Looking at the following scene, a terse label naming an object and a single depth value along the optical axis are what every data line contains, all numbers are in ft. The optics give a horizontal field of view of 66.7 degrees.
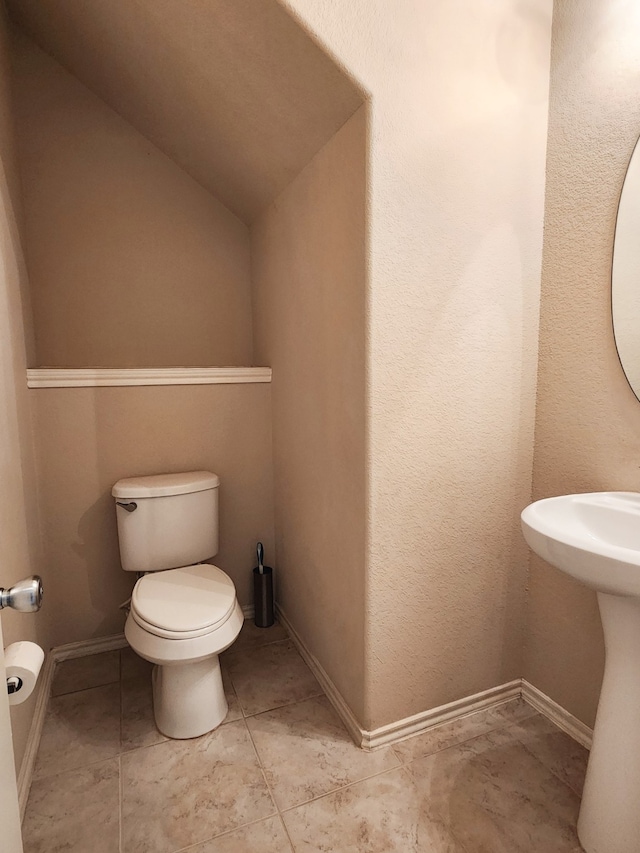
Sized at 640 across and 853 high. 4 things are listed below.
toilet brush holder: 7.16
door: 2.14
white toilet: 4.77
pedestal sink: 3.34
